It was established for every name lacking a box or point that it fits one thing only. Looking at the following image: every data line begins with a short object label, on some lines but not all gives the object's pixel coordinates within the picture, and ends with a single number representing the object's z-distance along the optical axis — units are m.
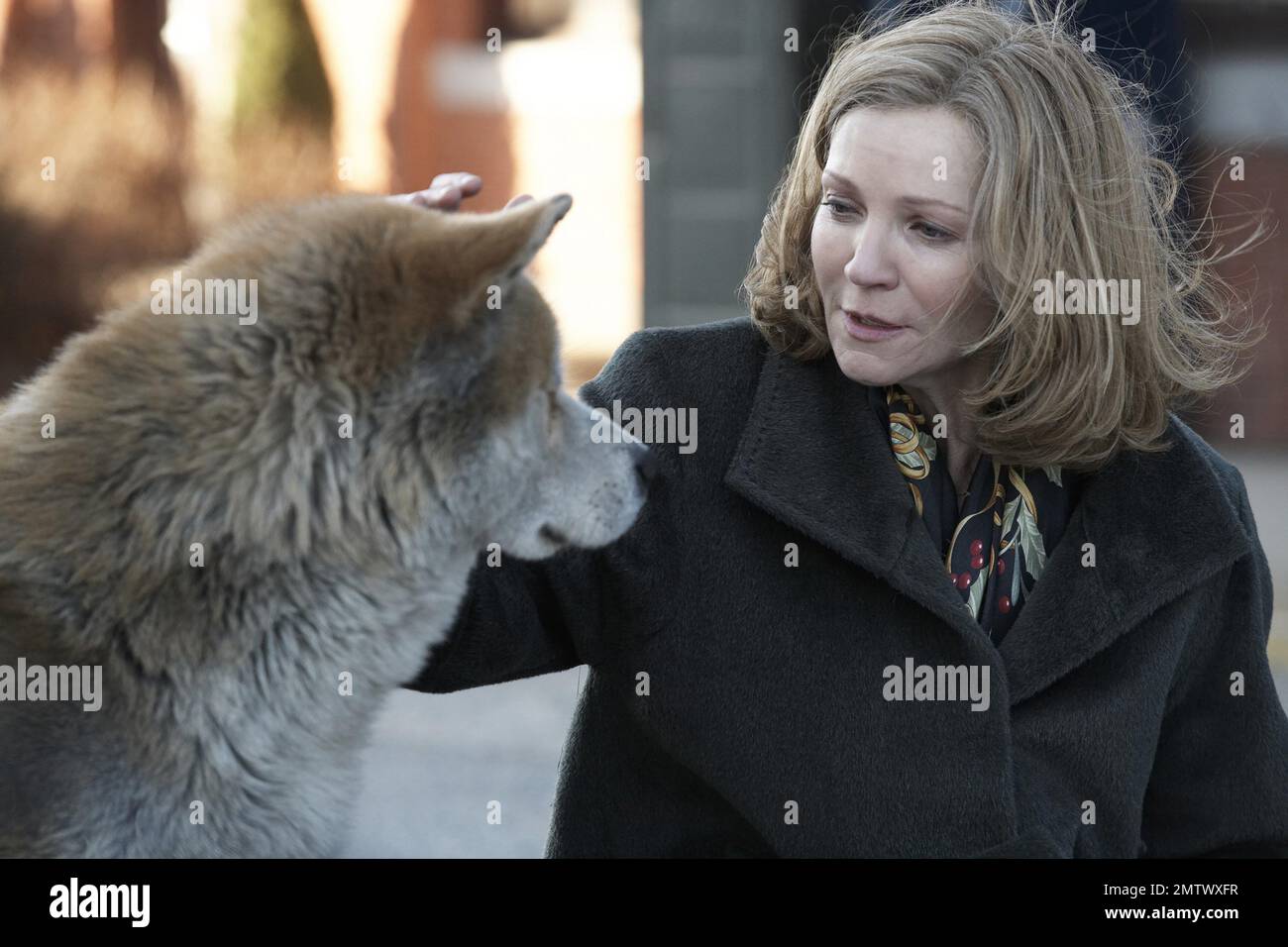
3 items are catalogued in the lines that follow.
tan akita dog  1.77
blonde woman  2.28
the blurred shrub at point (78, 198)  9.30
